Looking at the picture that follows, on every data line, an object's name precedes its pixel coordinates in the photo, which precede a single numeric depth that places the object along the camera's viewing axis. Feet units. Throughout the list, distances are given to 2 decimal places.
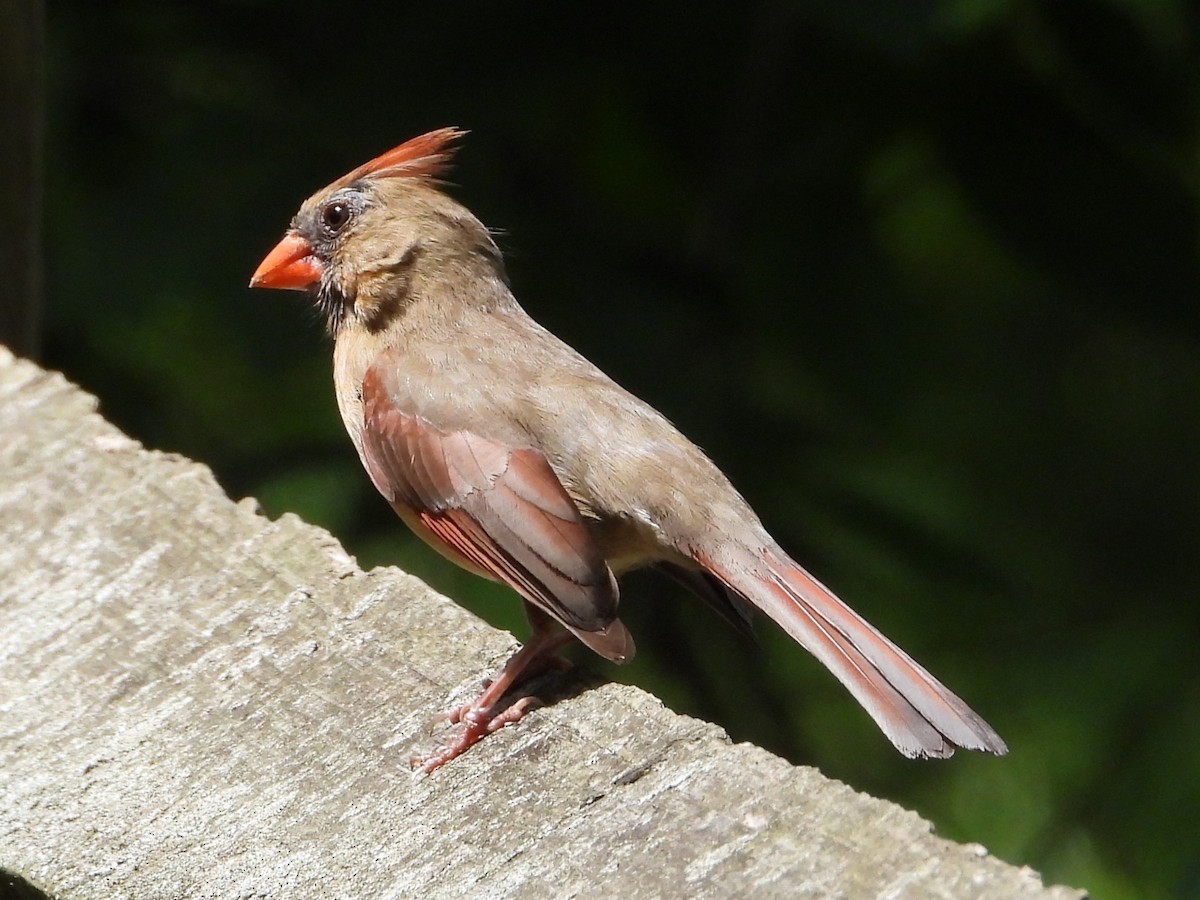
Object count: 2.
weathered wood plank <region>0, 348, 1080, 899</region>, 11.01
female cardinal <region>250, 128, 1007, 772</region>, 16.56
